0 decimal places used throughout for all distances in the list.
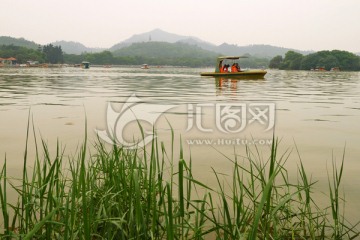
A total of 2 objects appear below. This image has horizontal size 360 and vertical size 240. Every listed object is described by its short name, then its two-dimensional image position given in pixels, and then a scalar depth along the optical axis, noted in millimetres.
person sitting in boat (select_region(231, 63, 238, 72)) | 26691
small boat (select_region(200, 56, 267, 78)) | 25389
